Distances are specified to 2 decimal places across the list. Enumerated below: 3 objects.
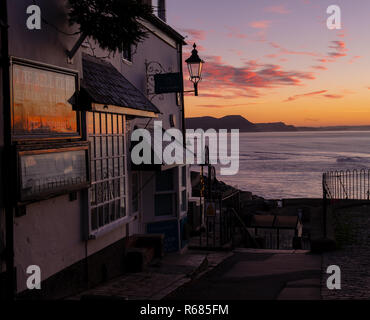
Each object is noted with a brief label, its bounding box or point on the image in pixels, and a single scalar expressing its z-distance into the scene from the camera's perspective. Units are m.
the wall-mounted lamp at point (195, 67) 14.55
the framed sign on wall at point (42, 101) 6.27
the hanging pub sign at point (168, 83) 13.31
